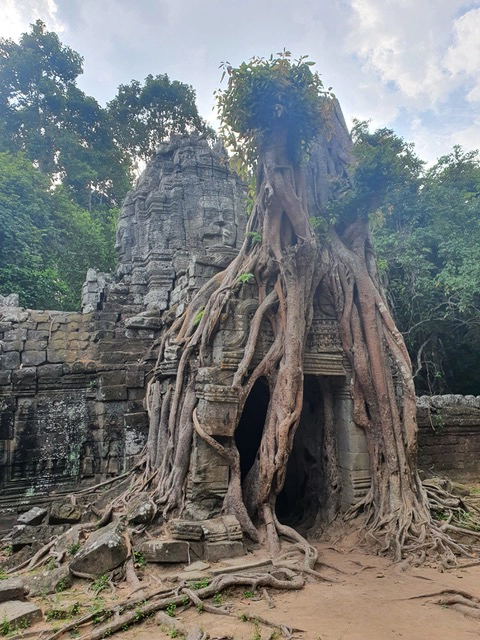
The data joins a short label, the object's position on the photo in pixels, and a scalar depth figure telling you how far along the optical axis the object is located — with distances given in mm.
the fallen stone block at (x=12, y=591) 3770
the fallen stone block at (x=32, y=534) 5422
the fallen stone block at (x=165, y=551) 4355
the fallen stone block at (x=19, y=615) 3293
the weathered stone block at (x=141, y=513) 4875
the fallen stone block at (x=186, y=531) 4559
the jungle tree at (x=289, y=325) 5246
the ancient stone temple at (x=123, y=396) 5691
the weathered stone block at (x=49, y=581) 3990
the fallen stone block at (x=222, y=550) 4477
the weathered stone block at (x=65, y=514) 5809
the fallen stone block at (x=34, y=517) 5918
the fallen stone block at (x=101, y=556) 4207
